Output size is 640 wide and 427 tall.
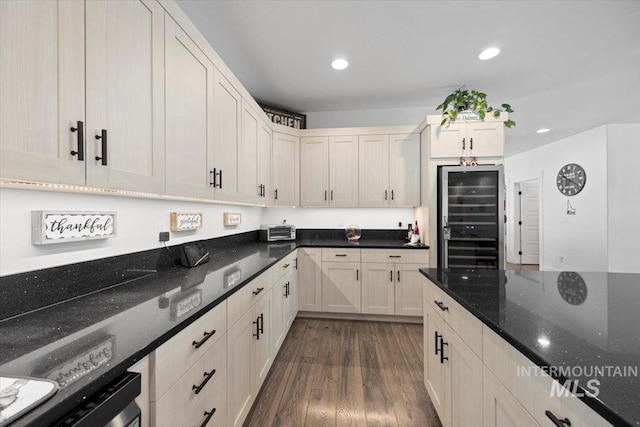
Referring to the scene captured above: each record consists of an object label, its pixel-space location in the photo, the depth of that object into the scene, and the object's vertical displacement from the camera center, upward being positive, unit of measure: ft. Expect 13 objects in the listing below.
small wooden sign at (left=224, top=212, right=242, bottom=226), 8.68 -0.09
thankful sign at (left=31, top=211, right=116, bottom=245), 3.37 -0.15
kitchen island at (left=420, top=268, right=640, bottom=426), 1.84 -1.16
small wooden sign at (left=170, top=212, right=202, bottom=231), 6.08 -0.13
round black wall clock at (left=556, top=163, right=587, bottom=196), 15.55 +2.21
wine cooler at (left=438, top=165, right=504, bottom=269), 9.43 -0.17
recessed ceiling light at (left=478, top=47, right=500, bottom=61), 7.80 +4.89
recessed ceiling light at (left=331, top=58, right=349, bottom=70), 8.38 +4.90
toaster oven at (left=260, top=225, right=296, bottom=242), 11.28 -0.73
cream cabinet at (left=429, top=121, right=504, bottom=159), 9.57 +2.76
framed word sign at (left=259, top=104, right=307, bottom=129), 11.39 +4.36
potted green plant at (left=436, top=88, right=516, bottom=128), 9.33 +3.92
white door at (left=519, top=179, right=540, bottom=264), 20.80 -0.68
